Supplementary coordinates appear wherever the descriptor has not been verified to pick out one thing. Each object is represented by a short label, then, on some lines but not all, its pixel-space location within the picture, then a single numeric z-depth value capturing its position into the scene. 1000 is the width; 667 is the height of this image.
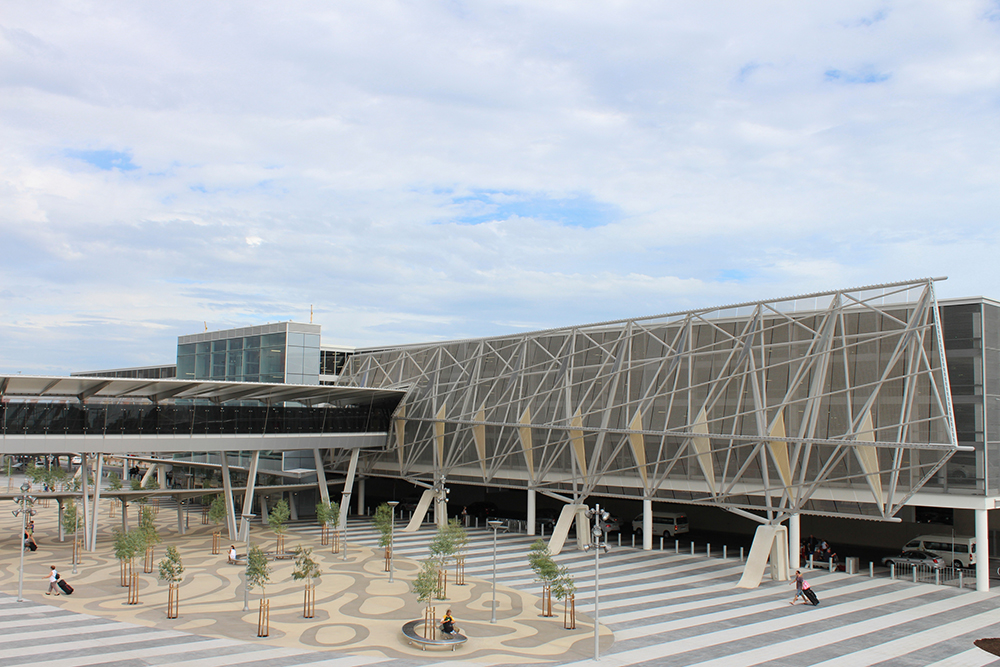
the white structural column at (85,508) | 43.62
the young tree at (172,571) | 30.36
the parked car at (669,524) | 50.88
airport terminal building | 36.66
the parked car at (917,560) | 39.31
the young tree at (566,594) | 29.12
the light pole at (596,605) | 24.89
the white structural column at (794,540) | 38.88
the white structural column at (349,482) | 54.19
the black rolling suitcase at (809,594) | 32.46
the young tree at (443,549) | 35.25
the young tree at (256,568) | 30.55
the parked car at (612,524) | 51.24
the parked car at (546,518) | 54.25
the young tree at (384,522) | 40.81
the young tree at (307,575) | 31.08
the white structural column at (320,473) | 54.39
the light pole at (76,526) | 39.62
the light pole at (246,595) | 31.00
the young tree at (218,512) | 51.03
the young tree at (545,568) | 30.27
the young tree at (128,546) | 34.78
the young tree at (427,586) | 29.33
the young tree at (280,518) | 45.25
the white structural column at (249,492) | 48.42
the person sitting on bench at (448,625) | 26.62
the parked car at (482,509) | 61.36
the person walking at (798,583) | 32.85
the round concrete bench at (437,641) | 26.00
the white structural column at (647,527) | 45.47
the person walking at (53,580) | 33.81
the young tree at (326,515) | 47.44
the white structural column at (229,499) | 49.59
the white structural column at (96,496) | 43.25
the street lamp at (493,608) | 29.92
